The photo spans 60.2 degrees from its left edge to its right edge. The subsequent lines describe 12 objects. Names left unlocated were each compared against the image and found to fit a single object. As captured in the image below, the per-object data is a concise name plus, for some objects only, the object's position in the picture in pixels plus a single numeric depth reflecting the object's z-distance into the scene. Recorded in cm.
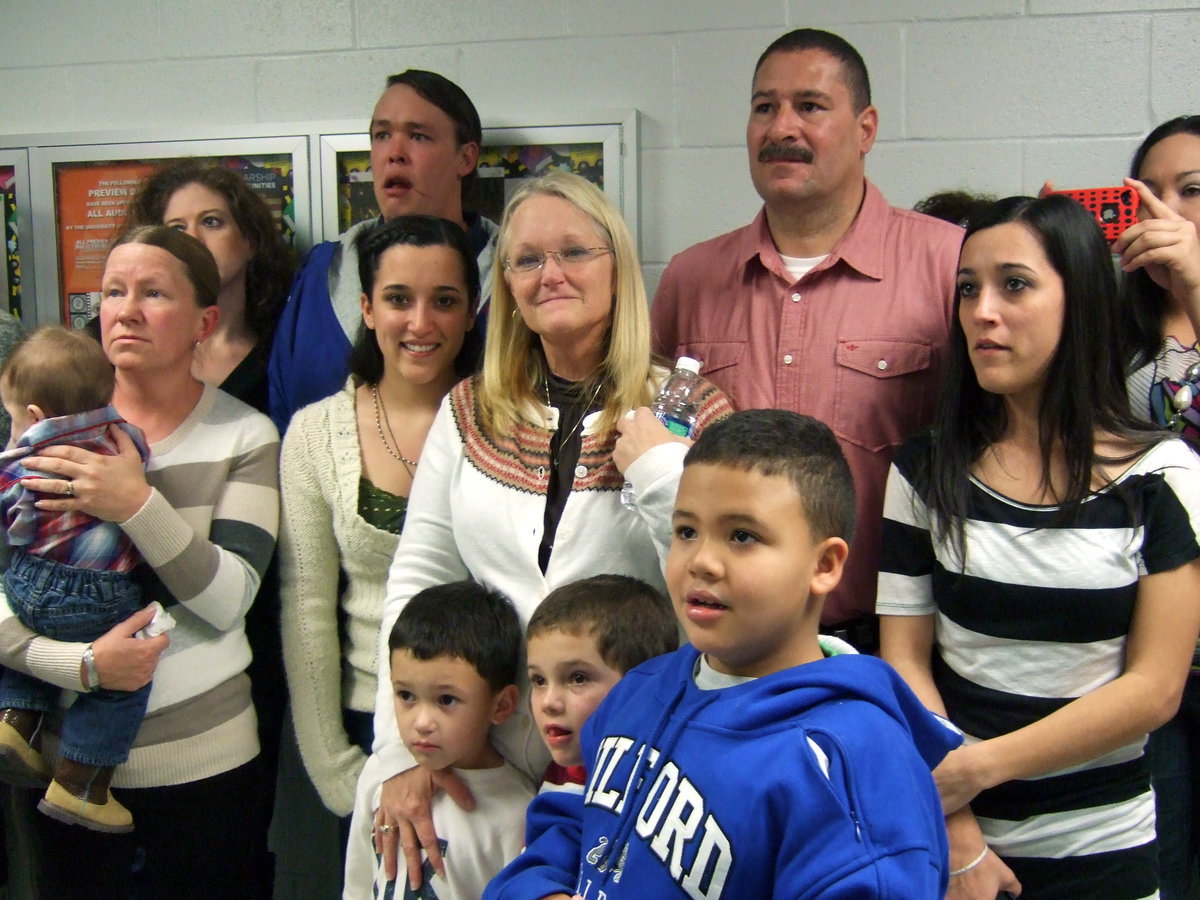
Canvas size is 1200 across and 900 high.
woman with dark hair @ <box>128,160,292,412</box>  224
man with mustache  178
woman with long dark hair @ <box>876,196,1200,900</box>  138
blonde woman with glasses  156
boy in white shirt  151
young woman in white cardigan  185
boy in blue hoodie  98
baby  168
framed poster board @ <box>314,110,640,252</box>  239
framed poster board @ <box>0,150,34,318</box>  269
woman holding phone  157
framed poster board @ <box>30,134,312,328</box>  256
